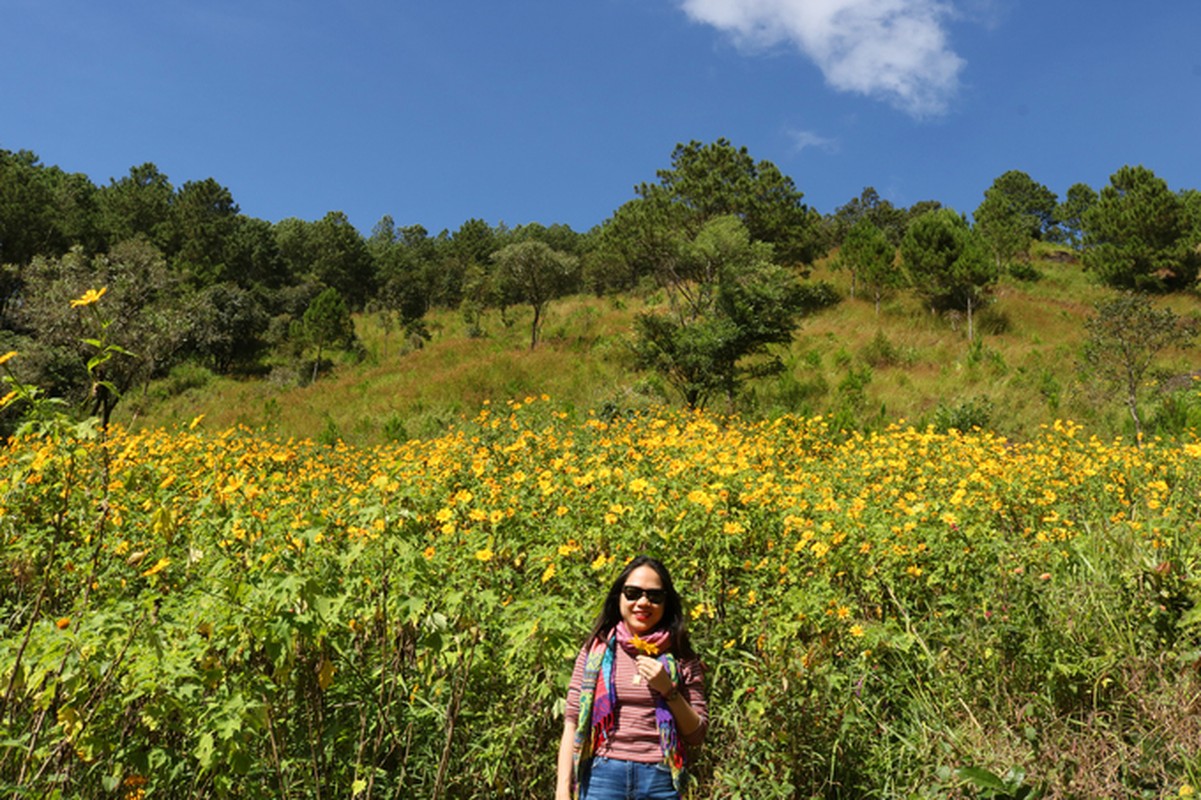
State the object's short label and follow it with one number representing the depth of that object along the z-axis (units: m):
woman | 1.82
